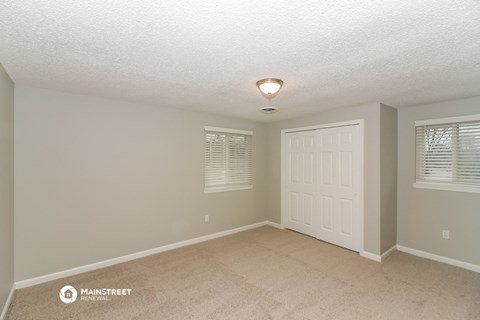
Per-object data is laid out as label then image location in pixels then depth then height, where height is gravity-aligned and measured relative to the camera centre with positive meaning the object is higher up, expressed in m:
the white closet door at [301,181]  4.38 -0.39
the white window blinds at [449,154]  3.12 +0.10
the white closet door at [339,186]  3.73 -0.43
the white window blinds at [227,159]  4.32 +0.02
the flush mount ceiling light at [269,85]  2.37 +0.75
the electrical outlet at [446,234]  3.32 -1.03
